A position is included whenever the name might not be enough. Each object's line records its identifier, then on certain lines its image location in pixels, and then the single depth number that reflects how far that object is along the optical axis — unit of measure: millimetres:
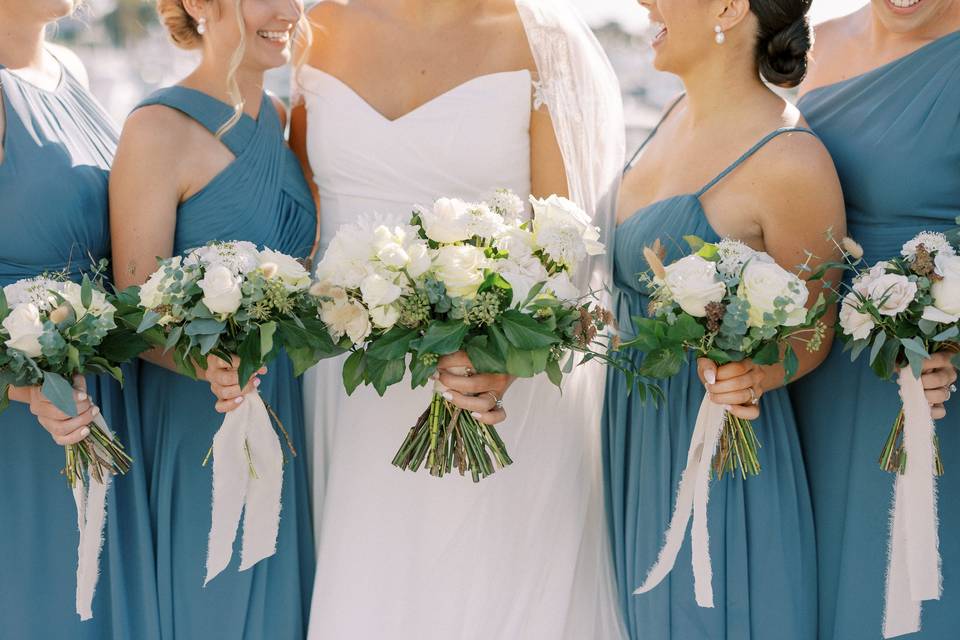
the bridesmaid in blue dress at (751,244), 3273
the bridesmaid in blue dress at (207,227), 3553
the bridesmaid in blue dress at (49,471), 3543
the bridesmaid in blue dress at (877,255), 3352
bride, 3602
